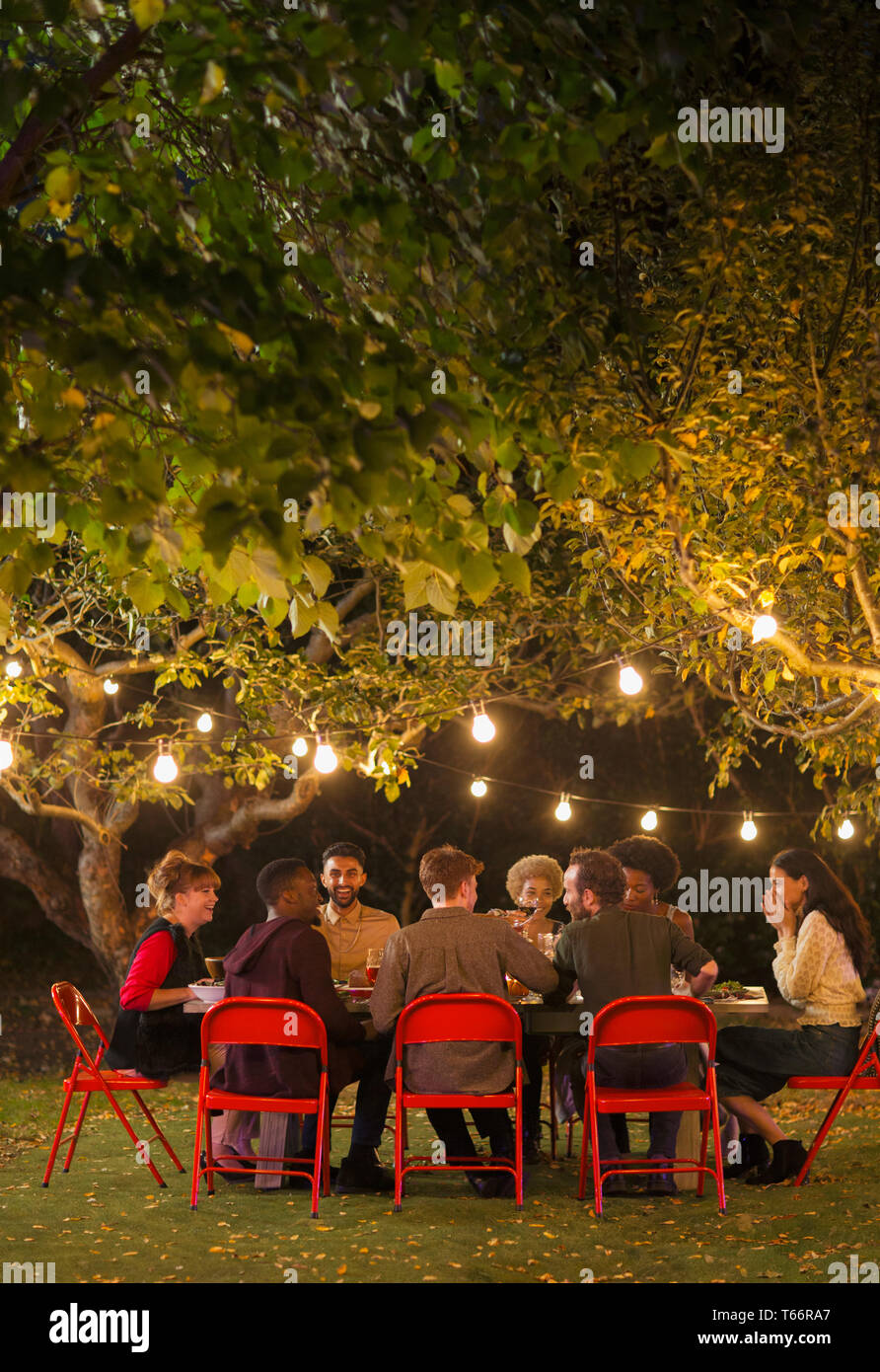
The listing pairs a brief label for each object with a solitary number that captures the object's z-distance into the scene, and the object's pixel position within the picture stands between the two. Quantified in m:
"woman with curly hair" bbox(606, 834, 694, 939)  6.95
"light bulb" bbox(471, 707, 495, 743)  7.78
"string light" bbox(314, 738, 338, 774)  7.55
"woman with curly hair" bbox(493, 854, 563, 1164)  7.64
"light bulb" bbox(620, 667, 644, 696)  7.20
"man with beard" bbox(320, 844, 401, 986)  7.62
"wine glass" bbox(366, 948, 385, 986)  6.76
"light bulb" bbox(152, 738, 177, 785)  7.94
